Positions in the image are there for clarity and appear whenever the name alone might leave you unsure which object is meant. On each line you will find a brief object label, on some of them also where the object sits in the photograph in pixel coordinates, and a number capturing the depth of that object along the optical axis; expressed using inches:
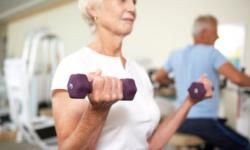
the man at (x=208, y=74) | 53.1
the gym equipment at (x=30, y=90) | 79.0
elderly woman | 23.7
